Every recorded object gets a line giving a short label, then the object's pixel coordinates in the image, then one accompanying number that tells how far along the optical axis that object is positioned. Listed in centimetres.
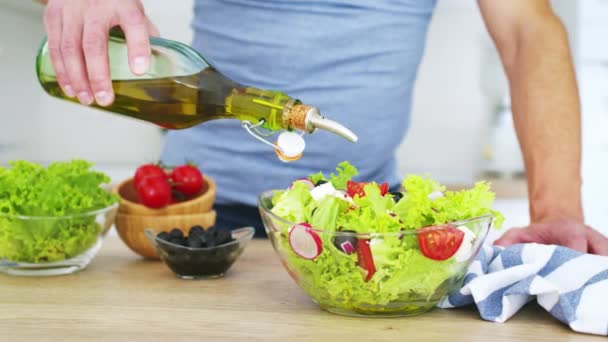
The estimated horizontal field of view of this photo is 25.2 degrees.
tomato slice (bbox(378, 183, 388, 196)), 126
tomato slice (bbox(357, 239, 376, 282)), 116
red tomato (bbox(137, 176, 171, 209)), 151
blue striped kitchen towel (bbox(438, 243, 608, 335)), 117
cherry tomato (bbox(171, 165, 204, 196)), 156
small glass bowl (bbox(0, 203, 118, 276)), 139
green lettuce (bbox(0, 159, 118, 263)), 138
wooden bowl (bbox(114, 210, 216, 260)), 150
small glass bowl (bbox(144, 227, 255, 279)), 138
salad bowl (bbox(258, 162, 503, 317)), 117
